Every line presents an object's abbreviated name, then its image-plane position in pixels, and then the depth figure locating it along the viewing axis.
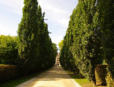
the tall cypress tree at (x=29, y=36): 16.89
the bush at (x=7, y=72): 11.80
